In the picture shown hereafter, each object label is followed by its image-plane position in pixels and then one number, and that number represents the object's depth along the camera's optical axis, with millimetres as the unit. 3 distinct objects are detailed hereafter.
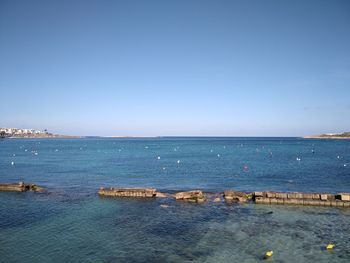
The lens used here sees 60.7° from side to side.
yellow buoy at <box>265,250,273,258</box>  22609
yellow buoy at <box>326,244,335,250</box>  24200
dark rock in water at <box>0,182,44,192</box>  48031
